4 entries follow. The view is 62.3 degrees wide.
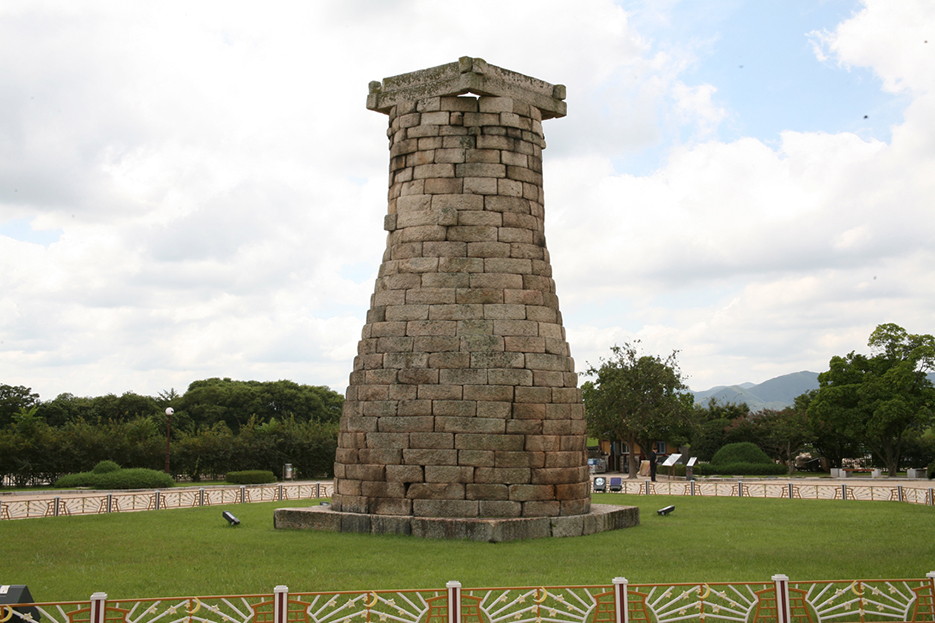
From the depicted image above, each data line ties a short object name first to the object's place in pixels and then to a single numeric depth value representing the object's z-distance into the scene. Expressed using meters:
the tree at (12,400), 43.81
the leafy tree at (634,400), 35.41
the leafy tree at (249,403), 54.25
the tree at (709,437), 41.53
